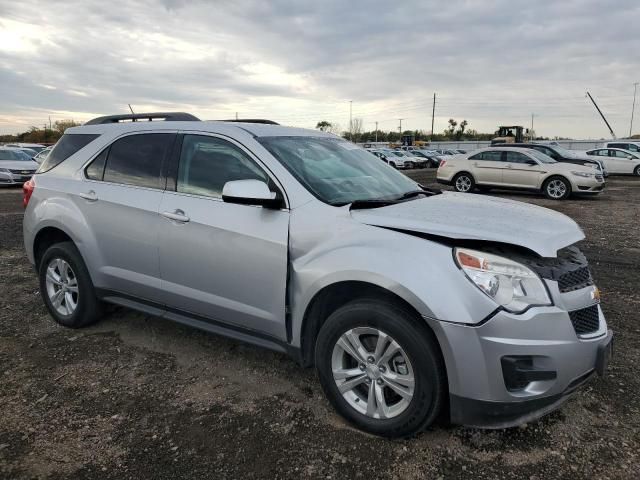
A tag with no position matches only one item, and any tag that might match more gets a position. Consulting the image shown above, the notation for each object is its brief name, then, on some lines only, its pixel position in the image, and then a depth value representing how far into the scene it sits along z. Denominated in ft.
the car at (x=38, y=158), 59.69
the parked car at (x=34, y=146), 90.11
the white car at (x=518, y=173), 48.49
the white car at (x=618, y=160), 81.46
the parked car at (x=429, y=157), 133.28
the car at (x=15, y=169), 59.77
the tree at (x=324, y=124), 306.55
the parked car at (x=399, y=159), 119.44
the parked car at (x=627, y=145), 90.28
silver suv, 7.86
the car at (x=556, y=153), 53.98
